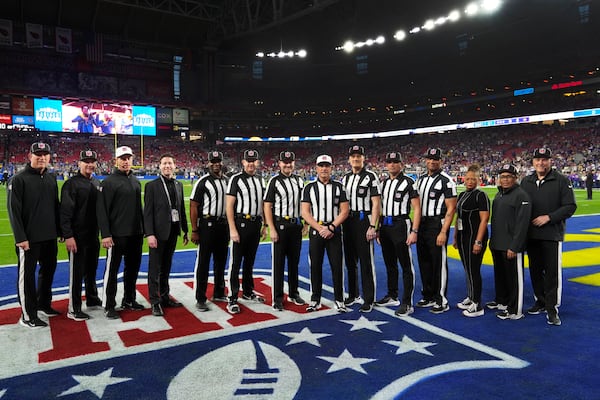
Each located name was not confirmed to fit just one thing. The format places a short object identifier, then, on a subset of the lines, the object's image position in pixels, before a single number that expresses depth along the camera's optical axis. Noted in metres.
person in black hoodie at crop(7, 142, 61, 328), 4.50
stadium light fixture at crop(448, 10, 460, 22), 30.20
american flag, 43.53
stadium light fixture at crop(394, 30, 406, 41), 34.56
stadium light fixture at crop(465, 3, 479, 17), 29.09
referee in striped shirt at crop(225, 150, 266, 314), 5.21
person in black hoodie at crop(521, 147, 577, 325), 4.79
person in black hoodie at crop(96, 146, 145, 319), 4.92
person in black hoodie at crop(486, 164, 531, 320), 4.81
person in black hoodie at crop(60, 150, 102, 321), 4.82
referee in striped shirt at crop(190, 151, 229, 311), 5.35
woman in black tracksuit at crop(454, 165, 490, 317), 5.08
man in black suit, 5.07
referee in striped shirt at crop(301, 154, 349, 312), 5.21
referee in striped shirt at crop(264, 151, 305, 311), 5.33
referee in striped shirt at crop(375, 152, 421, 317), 5.18
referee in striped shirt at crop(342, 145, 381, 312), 5.25
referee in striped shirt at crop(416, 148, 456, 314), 5.12
